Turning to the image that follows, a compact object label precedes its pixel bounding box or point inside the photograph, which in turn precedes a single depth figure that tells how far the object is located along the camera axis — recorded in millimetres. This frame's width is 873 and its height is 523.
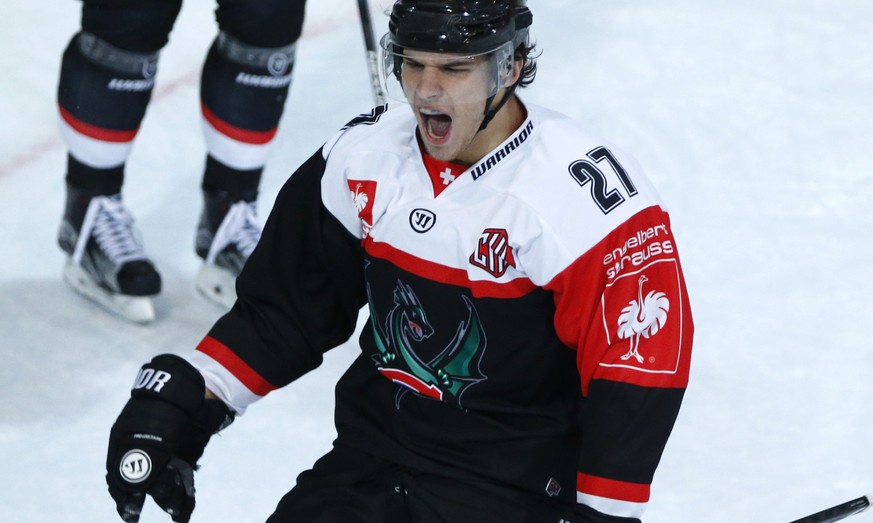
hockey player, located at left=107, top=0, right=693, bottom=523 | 10979
